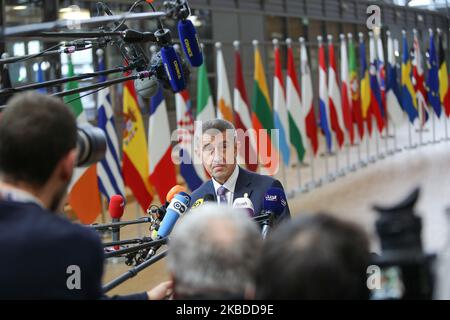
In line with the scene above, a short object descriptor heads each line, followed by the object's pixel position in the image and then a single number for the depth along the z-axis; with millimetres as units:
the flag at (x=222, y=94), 8453
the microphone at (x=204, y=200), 2698
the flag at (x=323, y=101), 9162
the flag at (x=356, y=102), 7834
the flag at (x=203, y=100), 7926
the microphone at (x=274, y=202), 2652
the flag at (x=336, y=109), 9242
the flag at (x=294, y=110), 9359
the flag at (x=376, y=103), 5927
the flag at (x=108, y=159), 6754
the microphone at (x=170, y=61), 2625
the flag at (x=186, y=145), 7371
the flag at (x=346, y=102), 8239
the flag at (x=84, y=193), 6566
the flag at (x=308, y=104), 9453
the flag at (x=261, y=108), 8688
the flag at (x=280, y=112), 9125
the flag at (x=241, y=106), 8562
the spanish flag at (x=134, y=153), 7074
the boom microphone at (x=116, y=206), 2799
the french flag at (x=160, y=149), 7047
